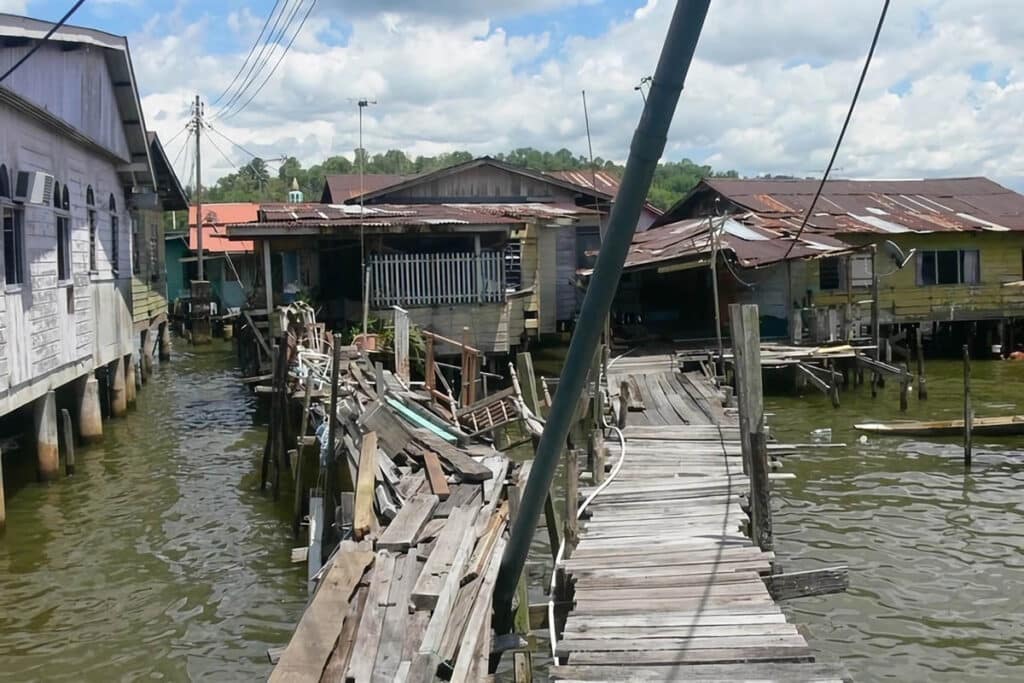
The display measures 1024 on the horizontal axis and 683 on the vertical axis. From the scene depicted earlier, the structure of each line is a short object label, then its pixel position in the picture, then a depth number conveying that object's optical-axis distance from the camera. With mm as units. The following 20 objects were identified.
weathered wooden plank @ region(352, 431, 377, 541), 8281
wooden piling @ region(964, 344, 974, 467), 16023
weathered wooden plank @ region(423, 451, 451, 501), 9414
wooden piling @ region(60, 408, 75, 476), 15227
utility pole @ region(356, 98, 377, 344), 18583
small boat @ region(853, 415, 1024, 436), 18000
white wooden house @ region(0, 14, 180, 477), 12930
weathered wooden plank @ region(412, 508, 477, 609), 6641
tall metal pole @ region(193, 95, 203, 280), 38031
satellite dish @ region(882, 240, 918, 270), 22688
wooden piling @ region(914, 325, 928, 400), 22594
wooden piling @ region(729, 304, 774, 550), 8531
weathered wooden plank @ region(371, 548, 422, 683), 5930
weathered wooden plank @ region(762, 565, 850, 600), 7293
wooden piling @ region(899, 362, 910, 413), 21125
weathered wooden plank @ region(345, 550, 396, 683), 5840
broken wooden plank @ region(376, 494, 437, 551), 7848
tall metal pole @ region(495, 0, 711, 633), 3971
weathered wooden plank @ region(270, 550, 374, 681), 5746
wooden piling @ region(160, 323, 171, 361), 33219
